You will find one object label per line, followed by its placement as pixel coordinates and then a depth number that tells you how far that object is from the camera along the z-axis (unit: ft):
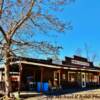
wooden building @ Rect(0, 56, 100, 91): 40.08
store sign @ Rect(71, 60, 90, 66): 56.56
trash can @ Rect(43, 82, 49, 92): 40.66
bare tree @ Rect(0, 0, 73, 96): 27.29
